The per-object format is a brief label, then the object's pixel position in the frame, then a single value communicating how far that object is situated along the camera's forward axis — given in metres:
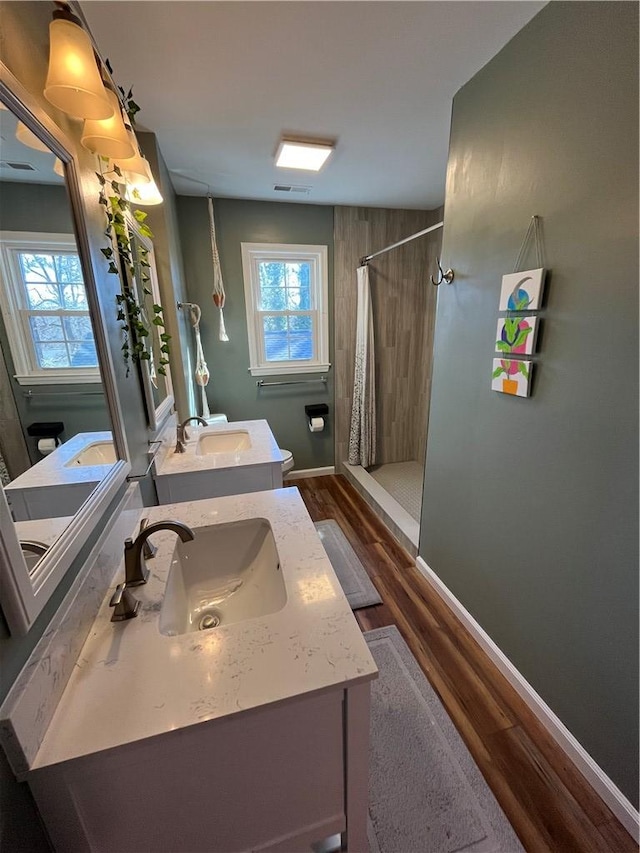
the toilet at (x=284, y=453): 2.78
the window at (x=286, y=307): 3.05
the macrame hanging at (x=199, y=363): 2.72
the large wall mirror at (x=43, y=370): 0.64
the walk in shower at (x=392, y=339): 3.16
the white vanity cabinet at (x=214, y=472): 1.63
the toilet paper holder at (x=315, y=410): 3.39
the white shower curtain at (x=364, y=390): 3.16
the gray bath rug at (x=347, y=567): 1.99
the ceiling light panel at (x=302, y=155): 1.96
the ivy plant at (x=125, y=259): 1.23
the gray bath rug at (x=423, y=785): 1.05
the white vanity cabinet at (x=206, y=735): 0.61
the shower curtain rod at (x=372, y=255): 2.45
